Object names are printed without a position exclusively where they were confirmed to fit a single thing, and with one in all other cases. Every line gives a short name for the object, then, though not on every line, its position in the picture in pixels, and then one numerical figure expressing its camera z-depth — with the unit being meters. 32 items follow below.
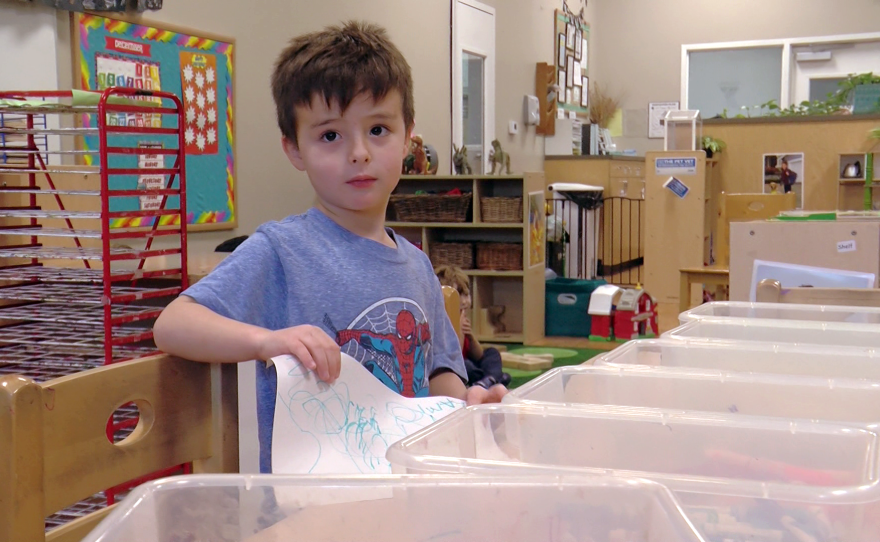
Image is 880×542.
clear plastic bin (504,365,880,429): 0.83
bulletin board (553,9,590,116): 8.51
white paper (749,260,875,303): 2.03
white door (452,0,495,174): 6.28
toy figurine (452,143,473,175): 5.43
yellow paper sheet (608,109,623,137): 9.88
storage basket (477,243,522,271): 5.00
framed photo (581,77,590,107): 9.42
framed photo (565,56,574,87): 8.77
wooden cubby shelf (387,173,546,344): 4.97
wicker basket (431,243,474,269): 5.08
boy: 1.03
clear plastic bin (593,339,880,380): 0.99
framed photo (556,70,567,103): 8.47
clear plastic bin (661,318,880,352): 1.17
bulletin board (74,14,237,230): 3.21
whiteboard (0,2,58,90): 2.86
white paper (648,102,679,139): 9.63
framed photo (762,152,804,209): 6.88
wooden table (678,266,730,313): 4.23
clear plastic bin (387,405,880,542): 0.53
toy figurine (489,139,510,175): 5.77
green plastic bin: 5.28
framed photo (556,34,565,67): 8.46
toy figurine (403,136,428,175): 5.15
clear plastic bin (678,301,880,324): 1.41
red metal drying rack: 1.74
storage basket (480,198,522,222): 4.94
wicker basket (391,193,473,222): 4.97
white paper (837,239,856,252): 2.62
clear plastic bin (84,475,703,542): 0.50
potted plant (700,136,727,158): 7.03
